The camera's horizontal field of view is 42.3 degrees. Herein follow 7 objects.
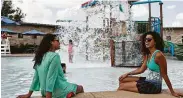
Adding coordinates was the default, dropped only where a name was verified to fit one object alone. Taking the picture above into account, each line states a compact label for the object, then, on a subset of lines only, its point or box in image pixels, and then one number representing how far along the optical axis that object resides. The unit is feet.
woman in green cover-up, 8.81
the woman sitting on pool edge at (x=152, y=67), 9.76
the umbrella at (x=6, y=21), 63.54
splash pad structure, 29.75
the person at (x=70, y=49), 32.50
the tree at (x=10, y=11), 96.19
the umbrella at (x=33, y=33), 66.05
